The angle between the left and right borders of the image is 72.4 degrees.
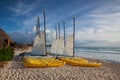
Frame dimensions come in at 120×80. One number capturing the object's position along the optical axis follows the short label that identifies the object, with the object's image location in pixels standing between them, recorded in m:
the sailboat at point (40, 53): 9.25
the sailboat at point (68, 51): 9.59
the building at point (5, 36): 19.61
